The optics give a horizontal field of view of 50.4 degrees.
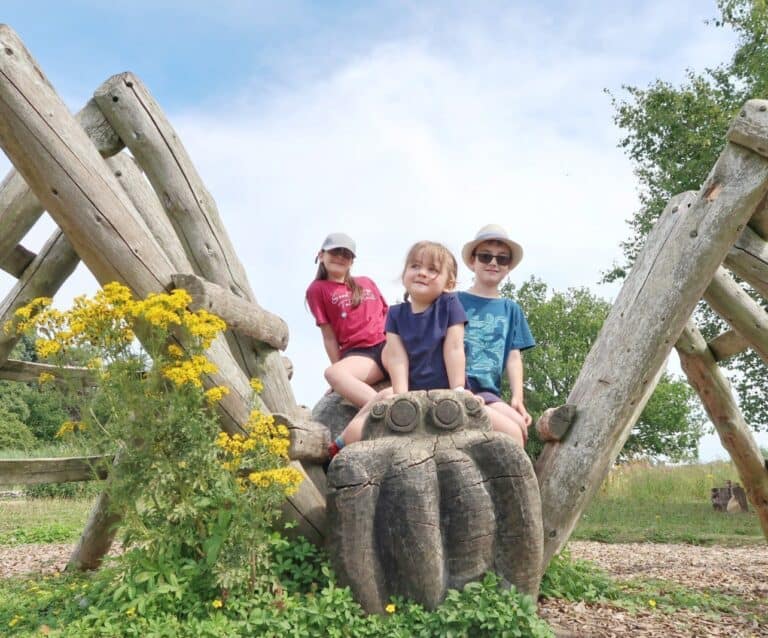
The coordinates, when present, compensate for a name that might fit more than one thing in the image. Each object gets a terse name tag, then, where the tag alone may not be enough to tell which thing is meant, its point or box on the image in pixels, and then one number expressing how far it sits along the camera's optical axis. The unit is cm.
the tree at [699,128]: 1555
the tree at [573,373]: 2123
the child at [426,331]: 464
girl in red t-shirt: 520
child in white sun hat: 496
